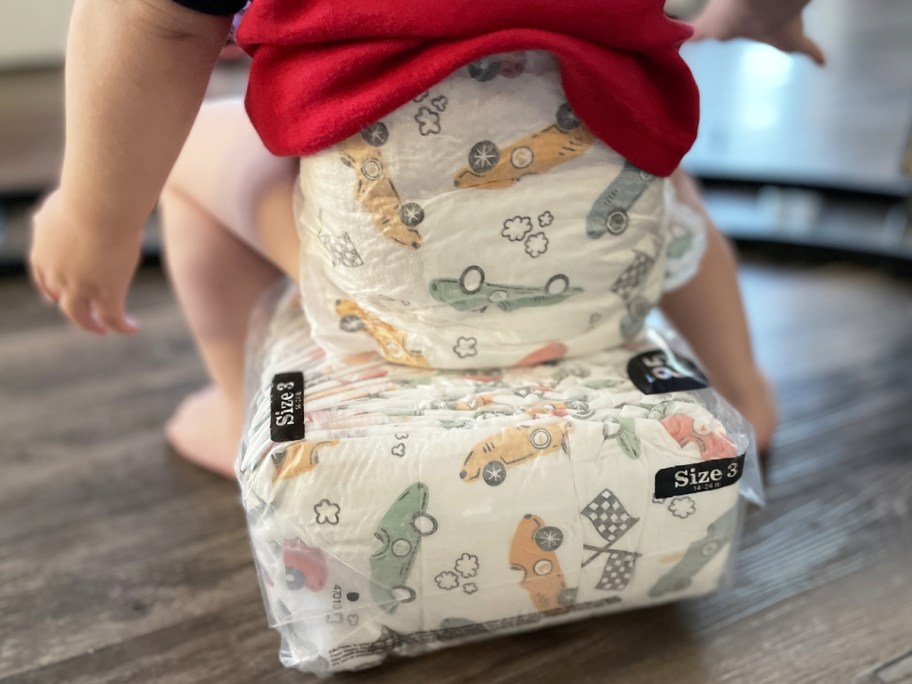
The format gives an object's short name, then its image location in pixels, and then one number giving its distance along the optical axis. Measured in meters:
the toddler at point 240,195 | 0.51
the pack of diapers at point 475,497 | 0.52
